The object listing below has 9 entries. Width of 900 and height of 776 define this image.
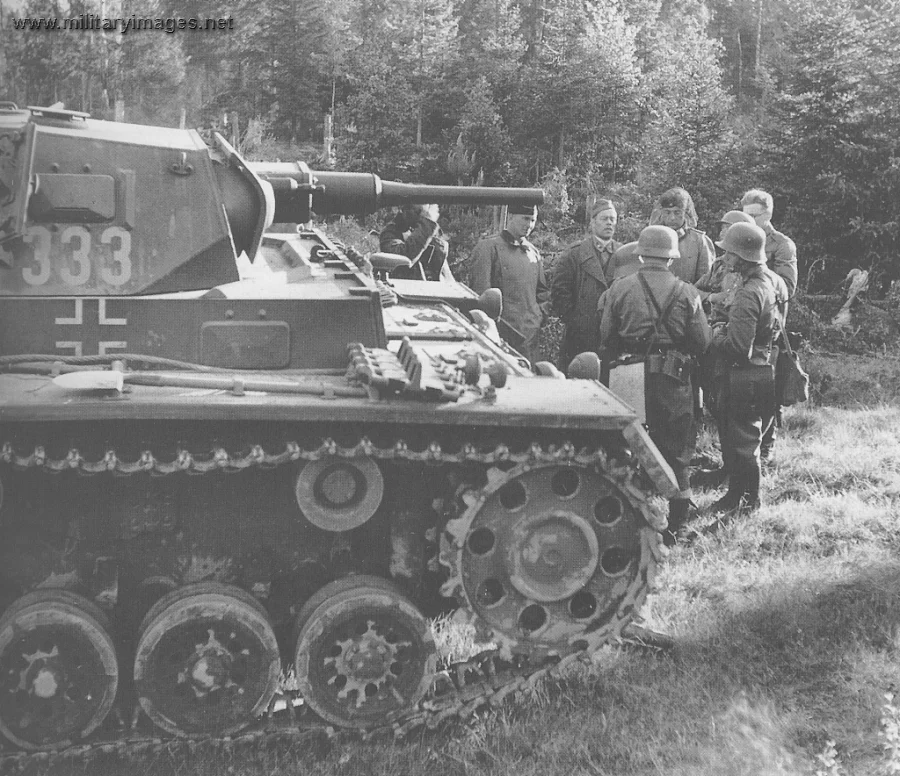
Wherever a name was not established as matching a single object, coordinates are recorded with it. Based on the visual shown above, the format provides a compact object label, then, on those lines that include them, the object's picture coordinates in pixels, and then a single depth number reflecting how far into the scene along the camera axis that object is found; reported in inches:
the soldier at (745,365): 281.7
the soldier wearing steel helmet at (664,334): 279.9
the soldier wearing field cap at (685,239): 353.1
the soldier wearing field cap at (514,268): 374.3
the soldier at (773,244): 339.9
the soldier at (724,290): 308.8
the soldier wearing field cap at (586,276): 365.4
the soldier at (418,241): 412.2
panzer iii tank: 177.2
